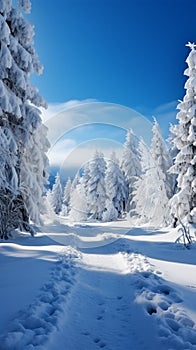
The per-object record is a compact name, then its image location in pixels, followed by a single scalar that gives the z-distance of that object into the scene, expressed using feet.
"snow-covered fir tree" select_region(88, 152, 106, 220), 160.76
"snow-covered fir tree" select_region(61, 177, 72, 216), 272.31
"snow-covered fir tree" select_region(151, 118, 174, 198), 100.05
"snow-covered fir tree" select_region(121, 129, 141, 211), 149.18
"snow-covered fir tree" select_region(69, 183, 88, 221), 173.57
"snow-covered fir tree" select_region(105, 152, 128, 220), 150.71
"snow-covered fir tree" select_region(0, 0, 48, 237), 37.63
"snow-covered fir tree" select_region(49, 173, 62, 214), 255.29
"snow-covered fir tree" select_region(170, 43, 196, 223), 63.05
